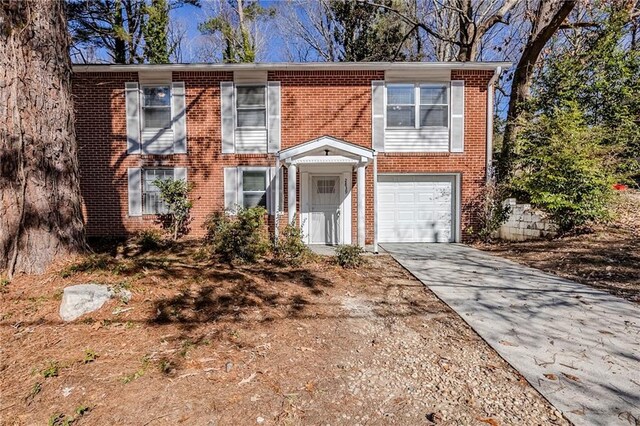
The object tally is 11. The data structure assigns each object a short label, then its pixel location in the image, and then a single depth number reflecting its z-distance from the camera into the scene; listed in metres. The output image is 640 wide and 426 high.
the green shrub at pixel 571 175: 8.16
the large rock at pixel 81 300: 3.40
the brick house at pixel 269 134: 9.55
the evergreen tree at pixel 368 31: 16.62
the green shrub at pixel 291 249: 6.75
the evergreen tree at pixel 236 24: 16.83
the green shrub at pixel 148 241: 7.91
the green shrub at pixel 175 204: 9.30
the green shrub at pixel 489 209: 9.55
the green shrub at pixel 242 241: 6.70
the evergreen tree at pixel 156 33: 13.91
